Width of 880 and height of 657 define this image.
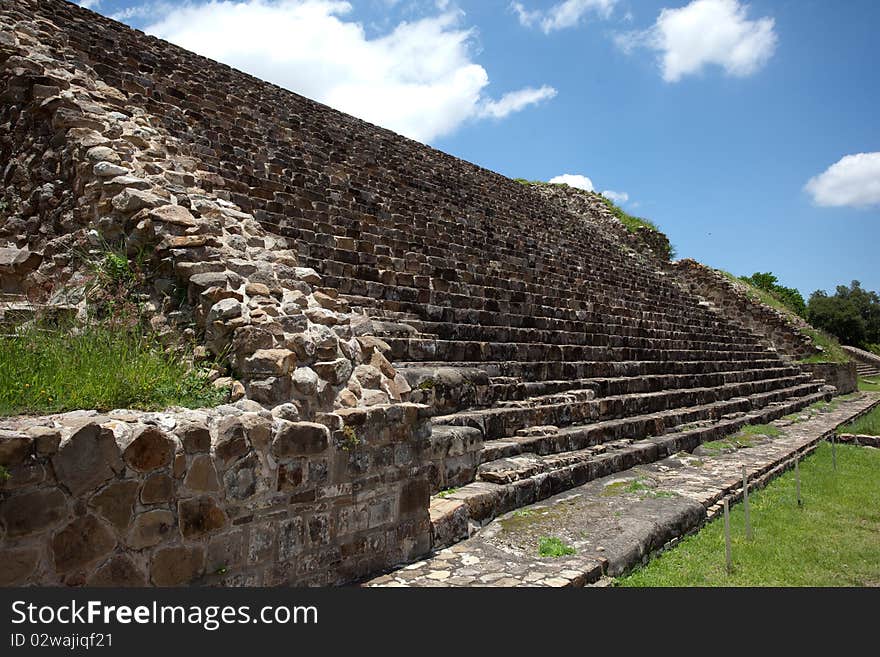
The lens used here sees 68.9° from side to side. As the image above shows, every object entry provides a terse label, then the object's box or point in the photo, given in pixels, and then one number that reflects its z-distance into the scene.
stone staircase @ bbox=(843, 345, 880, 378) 30.28
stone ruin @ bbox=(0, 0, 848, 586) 2.96
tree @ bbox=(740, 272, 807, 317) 45.34
